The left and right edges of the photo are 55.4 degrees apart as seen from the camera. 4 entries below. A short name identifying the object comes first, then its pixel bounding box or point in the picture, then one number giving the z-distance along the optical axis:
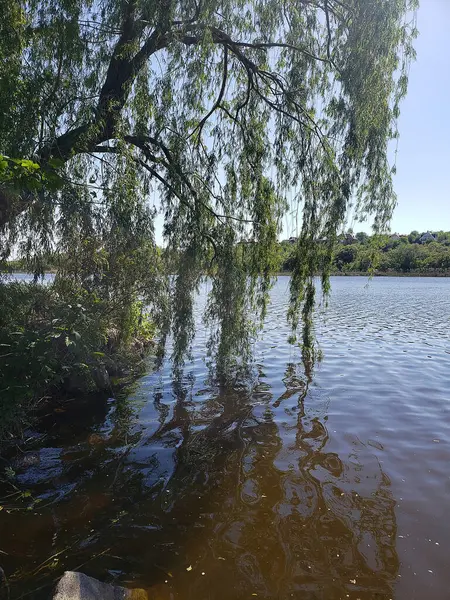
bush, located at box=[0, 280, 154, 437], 4.92
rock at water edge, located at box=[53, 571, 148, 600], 3.09
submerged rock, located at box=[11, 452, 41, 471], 6.02
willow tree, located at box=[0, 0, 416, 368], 5.98
